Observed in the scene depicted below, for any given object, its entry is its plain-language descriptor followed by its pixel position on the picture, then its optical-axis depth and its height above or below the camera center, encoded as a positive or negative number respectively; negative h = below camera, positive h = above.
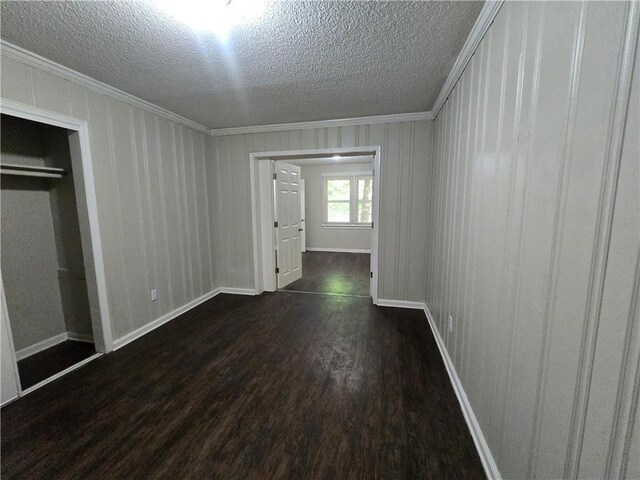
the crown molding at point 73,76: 1.74 +1.01
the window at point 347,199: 6.93 +0.17
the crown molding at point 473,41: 1.37 +1.00
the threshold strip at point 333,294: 3.83 -1.30
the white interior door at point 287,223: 4.04 -0.28
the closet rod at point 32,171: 2.02 +0.30
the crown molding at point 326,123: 3.07 +1.01
